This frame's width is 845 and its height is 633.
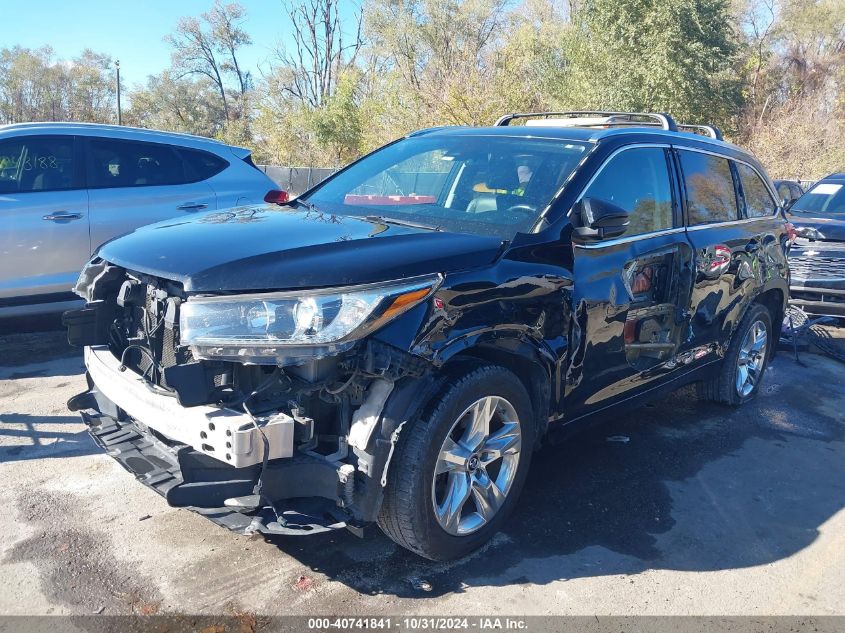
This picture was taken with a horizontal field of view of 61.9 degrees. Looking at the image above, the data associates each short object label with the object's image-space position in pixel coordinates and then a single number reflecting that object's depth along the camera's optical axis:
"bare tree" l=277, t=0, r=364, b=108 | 49.19
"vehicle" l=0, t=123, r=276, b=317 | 5.75
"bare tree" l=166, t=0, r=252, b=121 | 49.59
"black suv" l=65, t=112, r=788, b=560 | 2.62
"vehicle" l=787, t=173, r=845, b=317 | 7.94
